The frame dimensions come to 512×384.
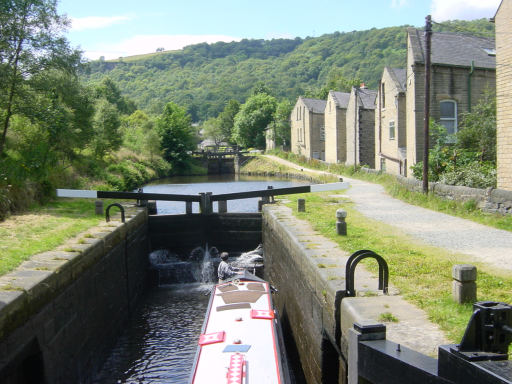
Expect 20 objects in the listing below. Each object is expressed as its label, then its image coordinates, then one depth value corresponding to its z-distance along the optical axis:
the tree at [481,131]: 19.47
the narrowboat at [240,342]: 6.38
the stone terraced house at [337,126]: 42.56
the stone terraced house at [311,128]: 50.22
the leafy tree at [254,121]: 75.81
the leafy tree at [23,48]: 16.77
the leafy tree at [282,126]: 67.19
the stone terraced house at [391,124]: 27.66
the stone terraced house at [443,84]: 23.84
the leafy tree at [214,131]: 104.34
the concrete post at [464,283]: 5.91
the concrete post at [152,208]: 18.98
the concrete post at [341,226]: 11.19
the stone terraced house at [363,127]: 37.06
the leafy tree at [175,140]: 58.34
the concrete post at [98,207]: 15.34
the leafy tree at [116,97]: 79.79
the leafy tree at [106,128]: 30.20
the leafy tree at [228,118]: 99.94
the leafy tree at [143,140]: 50.97
